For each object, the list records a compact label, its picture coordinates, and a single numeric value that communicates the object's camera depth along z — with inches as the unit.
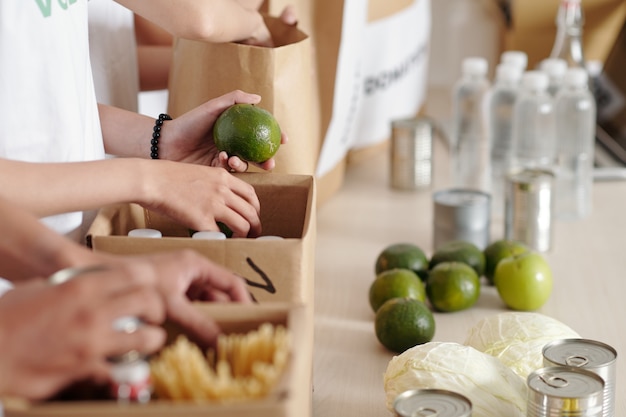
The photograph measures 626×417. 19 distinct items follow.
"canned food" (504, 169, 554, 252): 63.3
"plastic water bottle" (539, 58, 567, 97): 77.4
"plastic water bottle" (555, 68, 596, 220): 73.7
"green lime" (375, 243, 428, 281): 56.7
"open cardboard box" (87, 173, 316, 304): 34.2
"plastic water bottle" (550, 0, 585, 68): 84.1
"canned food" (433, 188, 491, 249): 63.2
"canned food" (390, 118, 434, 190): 77.9
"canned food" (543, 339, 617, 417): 36.6
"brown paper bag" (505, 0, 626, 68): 99.7
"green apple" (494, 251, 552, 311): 53.9
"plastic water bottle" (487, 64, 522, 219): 76.9
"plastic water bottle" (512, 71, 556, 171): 74.1
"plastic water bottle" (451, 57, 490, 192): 80.2
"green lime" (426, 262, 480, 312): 53.5
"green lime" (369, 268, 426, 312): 52.2
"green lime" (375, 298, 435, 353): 47.7
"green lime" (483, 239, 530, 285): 58.1
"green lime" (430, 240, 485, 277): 57.4
